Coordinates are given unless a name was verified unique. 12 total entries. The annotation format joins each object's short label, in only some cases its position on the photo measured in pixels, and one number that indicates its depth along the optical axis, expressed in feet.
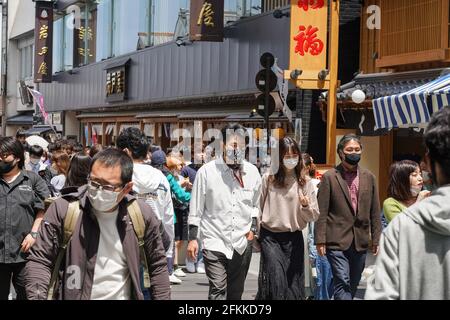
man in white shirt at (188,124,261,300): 33.37
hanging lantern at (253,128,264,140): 74.66
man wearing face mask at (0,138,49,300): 31.20
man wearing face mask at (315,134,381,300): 36.44
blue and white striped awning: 40.26
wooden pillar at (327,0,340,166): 65.57
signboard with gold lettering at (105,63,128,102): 124.35
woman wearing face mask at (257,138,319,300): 34.50
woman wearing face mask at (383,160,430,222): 32.16
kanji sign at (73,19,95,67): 148.80
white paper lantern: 64.31
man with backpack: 21.24
